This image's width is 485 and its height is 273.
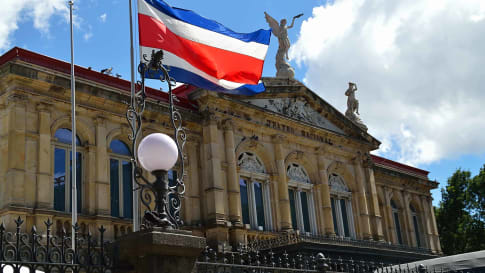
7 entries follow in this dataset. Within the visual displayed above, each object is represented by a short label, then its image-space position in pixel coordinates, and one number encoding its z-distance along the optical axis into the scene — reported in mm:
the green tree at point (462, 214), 37906
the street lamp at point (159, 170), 6258
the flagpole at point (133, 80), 13153
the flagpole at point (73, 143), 14281
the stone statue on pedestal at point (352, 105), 27547
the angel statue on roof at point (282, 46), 24250
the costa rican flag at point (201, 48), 13695
